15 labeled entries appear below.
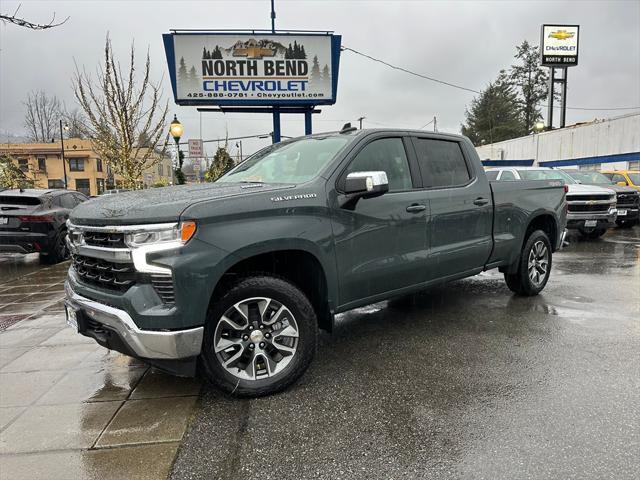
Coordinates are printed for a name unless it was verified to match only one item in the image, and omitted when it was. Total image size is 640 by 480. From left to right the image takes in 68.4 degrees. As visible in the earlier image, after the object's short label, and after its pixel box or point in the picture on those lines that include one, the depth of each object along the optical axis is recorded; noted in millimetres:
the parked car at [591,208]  11375
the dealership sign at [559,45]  40438
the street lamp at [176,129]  16172
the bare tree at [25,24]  6992
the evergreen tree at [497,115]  62188
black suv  9078
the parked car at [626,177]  15106
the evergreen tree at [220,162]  27608
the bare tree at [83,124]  18623
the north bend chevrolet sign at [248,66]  16016
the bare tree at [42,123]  61256
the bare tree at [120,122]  16031
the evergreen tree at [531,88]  62969
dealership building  23141
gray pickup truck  2918
